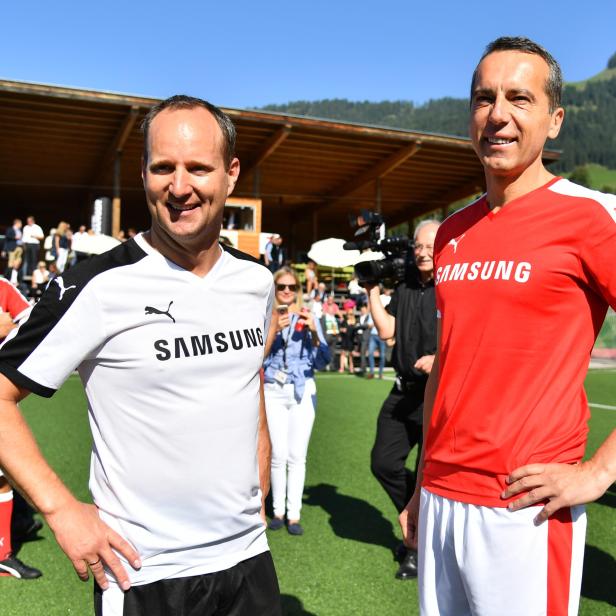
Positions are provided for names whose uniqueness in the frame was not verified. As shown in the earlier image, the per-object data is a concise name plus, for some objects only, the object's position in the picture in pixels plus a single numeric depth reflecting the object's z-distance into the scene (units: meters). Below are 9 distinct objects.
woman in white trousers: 5.60
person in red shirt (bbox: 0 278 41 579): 4.46
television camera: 4.50
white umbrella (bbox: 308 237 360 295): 21.88
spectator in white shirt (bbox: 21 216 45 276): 21.72
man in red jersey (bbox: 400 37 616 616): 1.75
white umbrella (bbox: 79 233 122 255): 16.41
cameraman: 4.71
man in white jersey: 1.75
